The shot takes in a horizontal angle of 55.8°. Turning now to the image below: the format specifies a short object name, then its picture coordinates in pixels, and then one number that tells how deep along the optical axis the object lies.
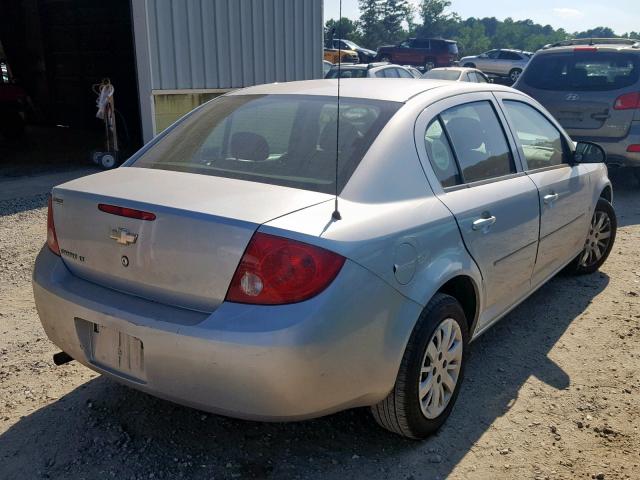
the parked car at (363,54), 34.75
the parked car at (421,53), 34.50
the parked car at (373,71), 14.61
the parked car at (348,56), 25.16
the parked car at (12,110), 12.01
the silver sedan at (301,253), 2.18
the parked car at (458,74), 14.64
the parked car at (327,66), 17.41
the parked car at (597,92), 7.44
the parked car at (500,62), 32.19
